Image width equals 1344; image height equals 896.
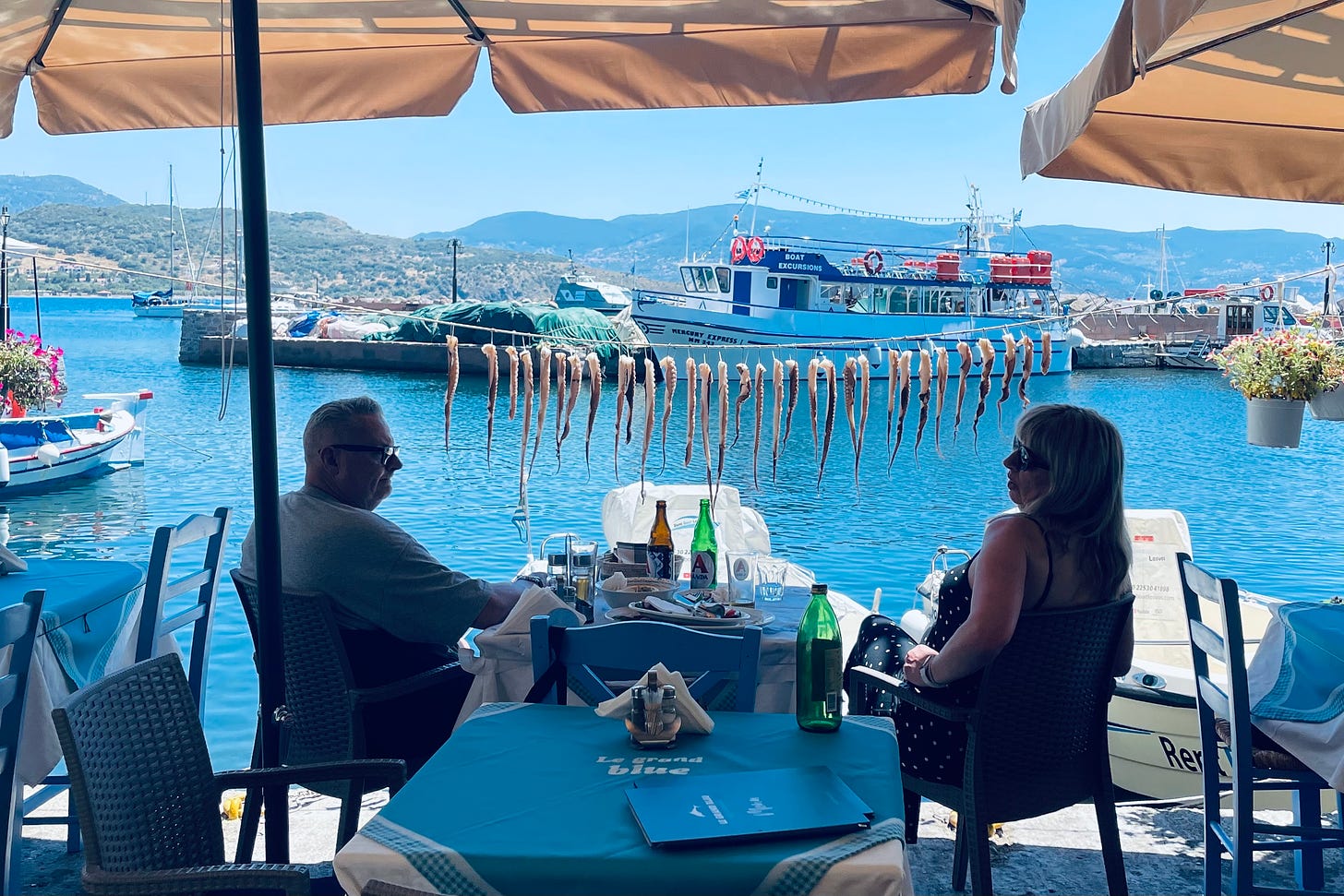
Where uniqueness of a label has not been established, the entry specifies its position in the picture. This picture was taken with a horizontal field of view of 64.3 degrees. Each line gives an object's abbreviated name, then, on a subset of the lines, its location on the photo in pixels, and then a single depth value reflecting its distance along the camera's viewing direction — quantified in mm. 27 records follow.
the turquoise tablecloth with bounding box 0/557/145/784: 2555
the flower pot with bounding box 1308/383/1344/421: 4293
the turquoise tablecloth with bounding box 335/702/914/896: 1352
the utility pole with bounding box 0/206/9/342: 19797
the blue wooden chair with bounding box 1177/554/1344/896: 2504
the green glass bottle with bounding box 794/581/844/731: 1894
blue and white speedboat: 13648
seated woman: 2334
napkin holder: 1796
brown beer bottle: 3184
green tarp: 35844
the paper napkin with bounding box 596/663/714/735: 1848
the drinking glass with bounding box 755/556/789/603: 3084
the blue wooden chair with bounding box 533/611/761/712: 2123
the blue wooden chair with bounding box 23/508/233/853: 2791
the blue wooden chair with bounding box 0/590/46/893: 2078
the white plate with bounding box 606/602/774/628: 2672
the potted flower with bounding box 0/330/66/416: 10961
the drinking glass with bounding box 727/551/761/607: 3117
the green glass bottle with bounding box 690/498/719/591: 3105
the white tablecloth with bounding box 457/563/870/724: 2621
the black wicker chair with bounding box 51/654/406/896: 1534
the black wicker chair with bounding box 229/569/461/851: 2562
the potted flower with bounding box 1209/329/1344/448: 4328
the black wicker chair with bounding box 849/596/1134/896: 2373
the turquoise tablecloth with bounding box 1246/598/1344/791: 2471
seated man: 2635
